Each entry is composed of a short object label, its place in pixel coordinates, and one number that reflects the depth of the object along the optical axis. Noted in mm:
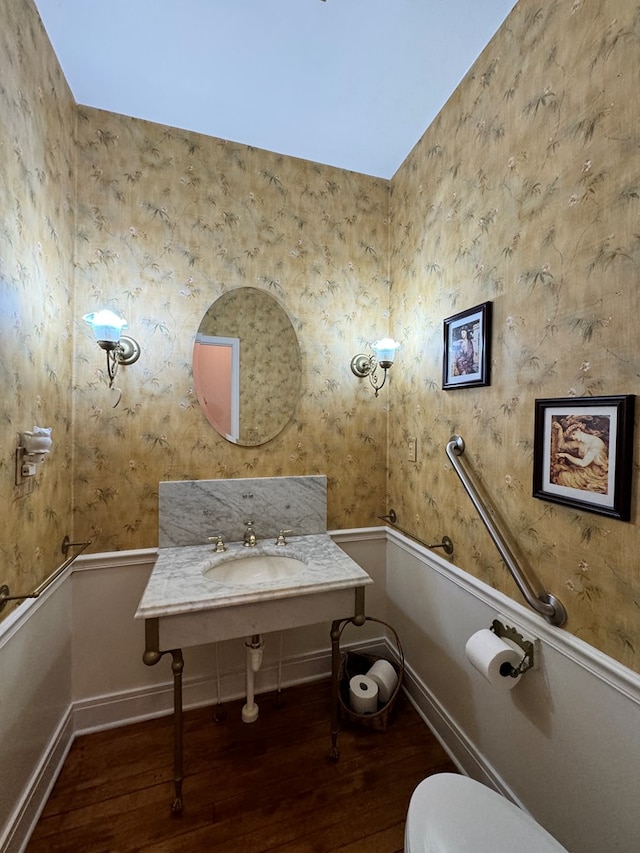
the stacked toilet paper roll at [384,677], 1705
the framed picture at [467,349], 1323
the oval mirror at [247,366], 1738
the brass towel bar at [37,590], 1022
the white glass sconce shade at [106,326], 1370
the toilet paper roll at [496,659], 1102
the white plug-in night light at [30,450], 1142
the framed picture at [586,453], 879
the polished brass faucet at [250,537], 1703
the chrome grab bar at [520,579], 1049
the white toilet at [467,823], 802
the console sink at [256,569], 1586
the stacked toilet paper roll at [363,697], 1626
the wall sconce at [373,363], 1806
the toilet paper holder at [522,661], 1116
